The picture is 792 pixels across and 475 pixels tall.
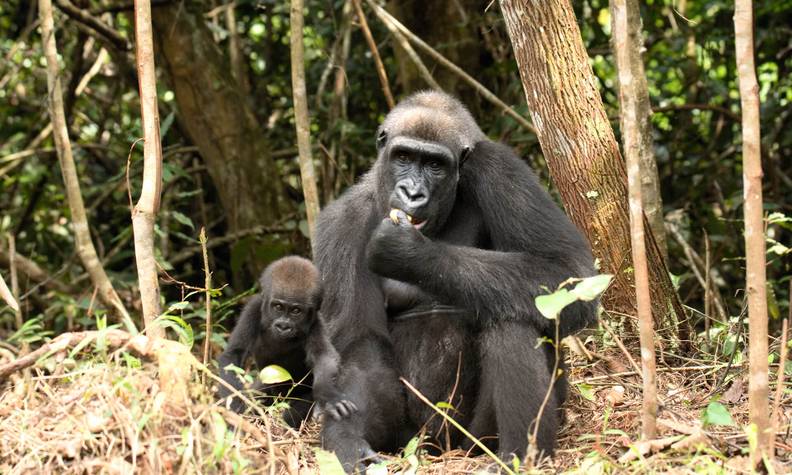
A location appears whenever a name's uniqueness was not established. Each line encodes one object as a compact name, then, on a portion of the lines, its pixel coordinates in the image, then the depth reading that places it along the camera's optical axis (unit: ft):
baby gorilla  30.50
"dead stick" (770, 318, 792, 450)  22.04
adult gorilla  27.68
